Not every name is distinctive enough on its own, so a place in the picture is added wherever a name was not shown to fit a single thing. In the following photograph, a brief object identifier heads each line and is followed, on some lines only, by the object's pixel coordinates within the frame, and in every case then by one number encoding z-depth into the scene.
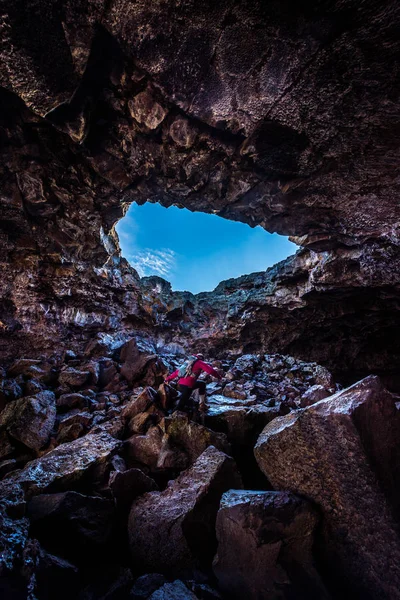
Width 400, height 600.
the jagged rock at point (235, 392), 7.59
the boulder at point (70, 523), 3.24
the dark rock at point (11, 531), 2.26
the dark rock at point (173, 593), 2.50
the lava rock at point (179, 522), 3.23
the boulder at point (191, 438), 4.82
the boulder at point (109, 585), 2.78
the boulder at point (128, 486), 3.79
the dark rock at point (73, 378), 7.82
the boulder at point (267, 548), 2.61
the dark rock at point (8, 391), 6.40
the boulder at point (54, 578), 2.40
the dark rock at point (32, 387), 7.12
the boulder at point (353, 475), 2.53
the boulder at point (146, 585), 2.76
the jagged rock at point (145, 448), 5.00
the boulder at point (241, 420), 5.33
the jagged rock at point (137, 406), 6.11
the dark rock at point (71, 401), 6.79
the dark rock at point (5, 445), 5.43
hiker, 6.18
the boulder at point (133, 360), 8.42
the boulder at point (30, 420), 5.60
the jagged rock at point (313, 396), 6.06
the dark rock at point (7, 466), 4.90
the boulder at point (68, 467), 4.06
